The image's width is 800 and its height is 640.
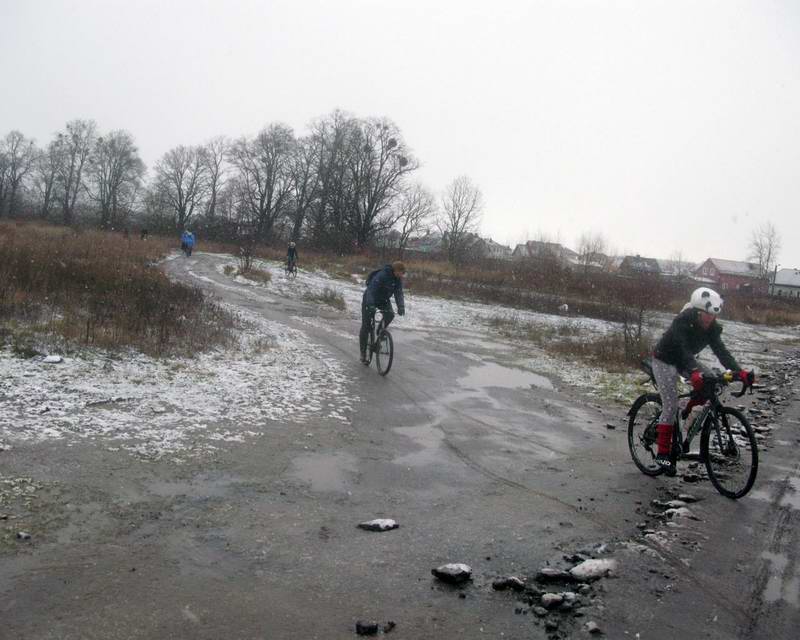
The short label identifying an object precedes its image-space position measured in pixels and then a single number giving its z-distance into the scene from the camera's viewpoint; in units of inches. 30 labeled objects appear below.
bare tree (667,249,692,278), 5191.4
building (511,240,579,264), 2649.6
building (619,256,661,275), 3588.3
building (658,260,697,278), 5196.9
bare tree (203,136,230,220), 3607.3
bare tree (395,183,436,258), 2741.1
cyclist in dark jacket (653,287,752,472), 236.1
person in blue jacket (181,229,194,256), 1470.0
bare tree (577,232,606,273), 4156.0
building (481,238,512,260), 2531.0
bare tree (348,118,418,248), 2640.3
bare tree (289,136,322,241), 2849.4
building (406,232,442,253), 3051.7
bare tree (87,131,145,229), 3570.4
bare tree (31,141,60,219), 3572.8
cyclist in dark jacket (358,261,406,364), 438.0
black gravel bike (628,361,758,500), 228.1
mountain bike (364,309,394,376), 434.0
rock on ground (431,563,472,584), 152.2
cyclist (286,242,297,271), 1232.8
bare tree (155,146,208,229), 3550.7
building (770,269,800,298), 4037.9
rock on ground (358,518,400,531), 183.6
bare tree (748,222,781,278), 3823.8
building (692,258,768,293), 4483.8
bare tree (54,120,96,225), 3592.5
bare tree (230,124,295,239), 2945.4
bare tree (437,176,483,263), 2235.5
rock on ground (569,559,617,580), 159.2
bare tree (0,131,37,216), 3374.8
